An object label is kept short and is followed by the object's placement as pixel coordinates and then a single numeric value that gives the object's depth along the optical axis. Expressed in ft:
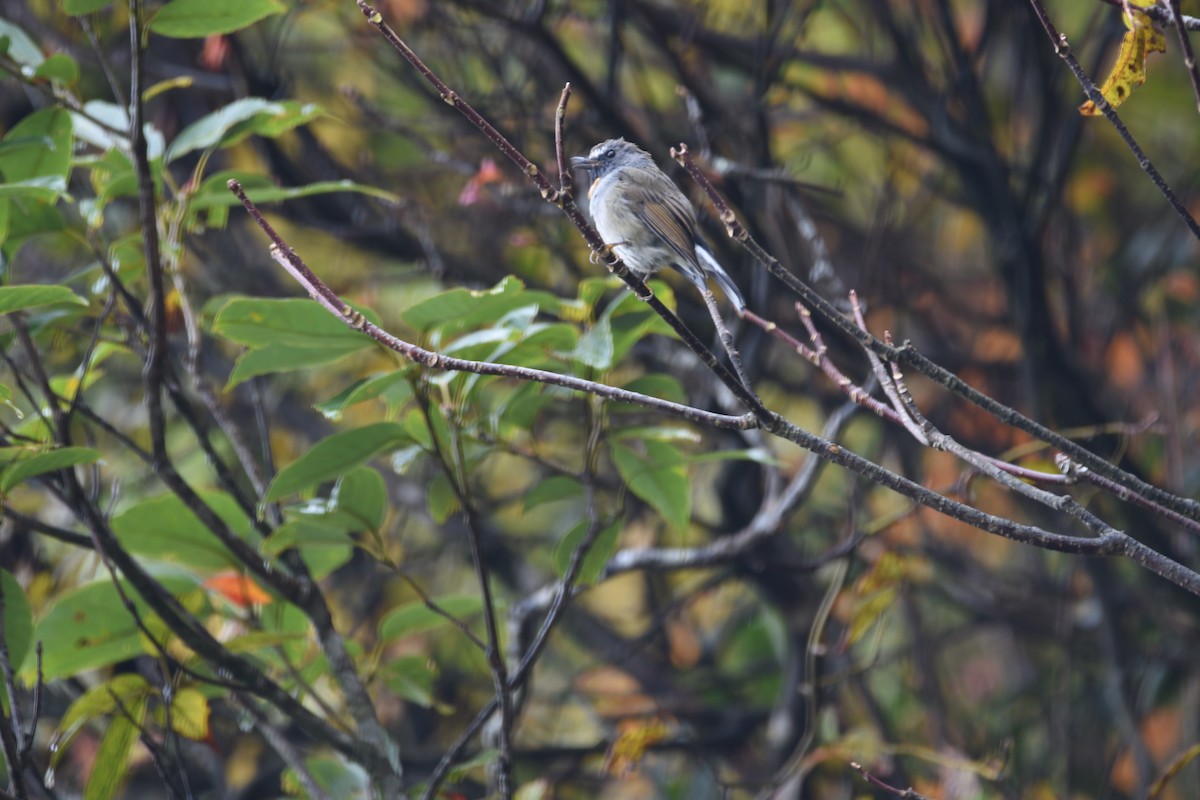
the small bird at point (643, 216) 22.04
